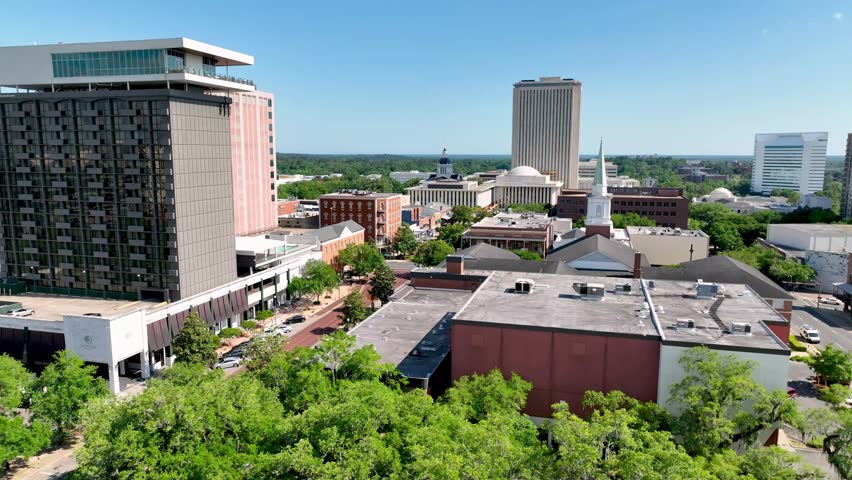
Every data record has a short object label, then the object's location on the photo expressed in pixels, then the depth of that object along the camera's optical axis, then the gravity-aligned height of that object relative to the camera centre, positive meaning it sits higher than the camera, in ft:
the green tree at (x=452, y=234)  442.91 -52.50
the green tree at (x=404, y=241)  447.83 -58.50
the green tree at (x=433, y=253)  372.79 -56.61
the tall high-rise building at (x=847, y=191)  564.71 -19.52
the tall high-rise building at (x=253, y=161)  364.58 +2.96
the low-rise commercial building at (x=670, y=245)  387.34 -52.16
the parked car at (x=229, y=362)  218.59 -76.19
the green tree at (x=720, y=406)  118.93 -51.47
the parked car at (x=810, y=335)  249.55 -72.56
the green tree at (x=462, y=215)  550.77 -46.14
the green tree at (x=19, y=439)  135.95 -67.41
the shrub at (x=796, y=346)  236.63 -73.27
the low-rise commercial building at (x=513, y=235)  407.32 -48.66
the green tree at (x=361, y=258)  364.17 -59.25
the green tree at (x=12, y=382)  152.15 -61.99
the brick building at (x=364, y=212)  457.68 -36.56
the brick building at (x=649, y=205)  546.26 -35.33
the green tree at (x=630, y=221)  496.64 -45.34
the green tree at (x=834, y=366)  187.52 -64.56
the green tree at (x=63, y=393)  152.76 -63.00
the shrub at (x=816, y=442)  156.97 -74.87
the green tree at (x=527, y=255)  368.56 -56.23
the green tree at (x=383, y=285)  296.71 -61.54
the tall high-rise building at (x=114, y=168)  228.63 -1.65
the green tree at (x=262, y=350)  182.39 -60.12
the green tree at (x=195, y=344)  204.54 -65.29
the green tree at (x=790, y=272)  345.31 -61.27
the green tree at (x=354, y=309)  257.96 -64.66
